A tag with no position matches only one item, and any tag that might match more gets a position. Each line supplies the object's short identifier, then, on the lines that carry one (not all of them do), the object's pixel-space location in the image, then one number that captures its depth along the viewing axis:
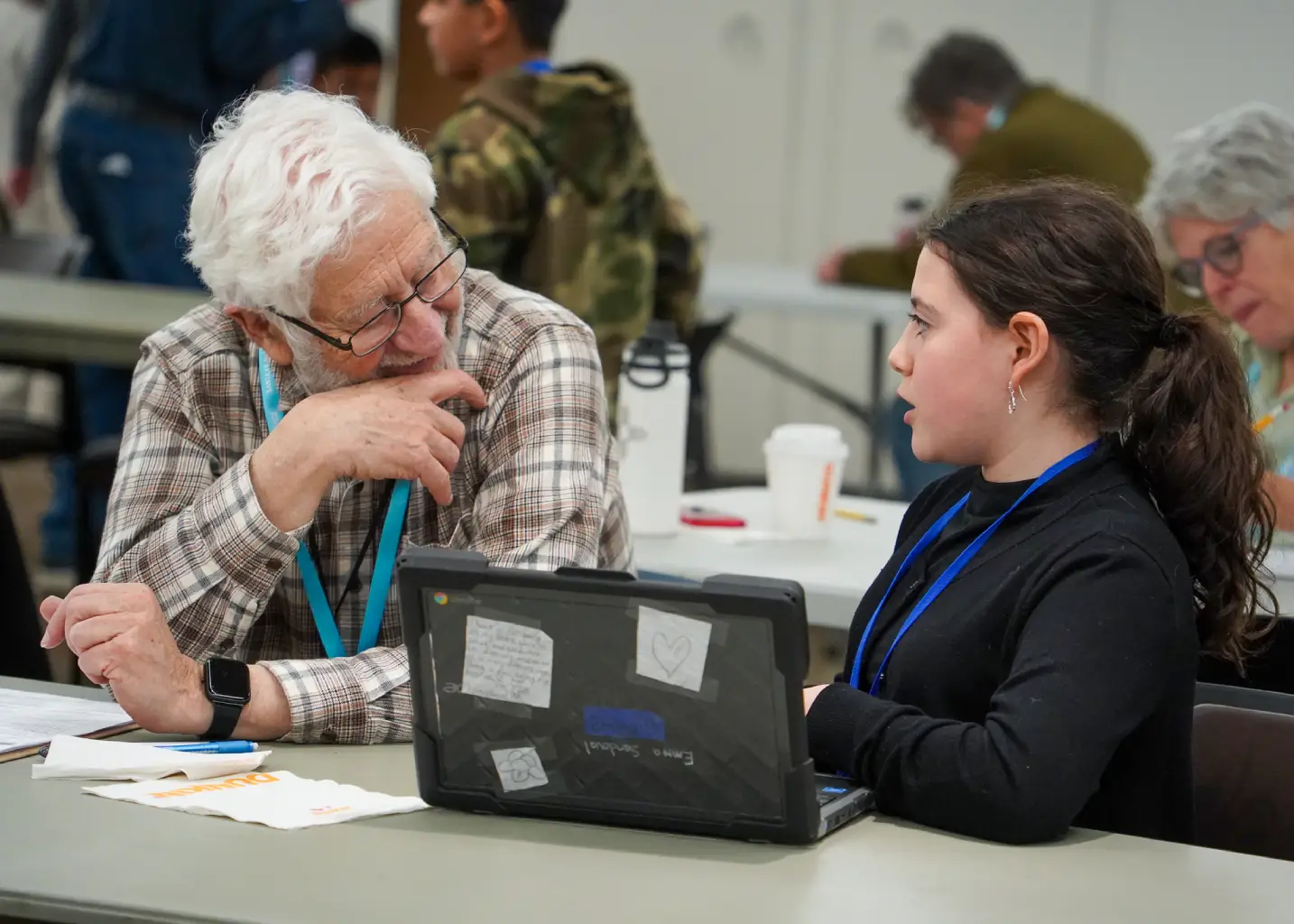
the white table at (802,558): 3.99
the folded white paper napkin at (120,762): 2.58
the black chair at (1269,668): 3.55
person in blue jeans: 8.44
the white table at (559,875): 2.06
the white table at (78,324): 6.81
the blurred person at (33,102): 11.49
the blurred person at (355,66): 10.54
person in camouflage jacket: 5.69
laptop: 2.21
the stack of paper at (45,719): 2.76
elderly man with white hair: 2.86
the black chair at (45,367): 7.39
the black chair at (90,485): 6.65
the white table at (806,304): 9.63
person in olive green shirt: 7.43
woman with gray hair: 4.59
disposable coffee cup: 4.62
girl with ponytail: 2.46
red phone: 4.73
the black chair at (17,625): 3.80
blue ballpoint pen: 2.71
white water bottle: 4.44
